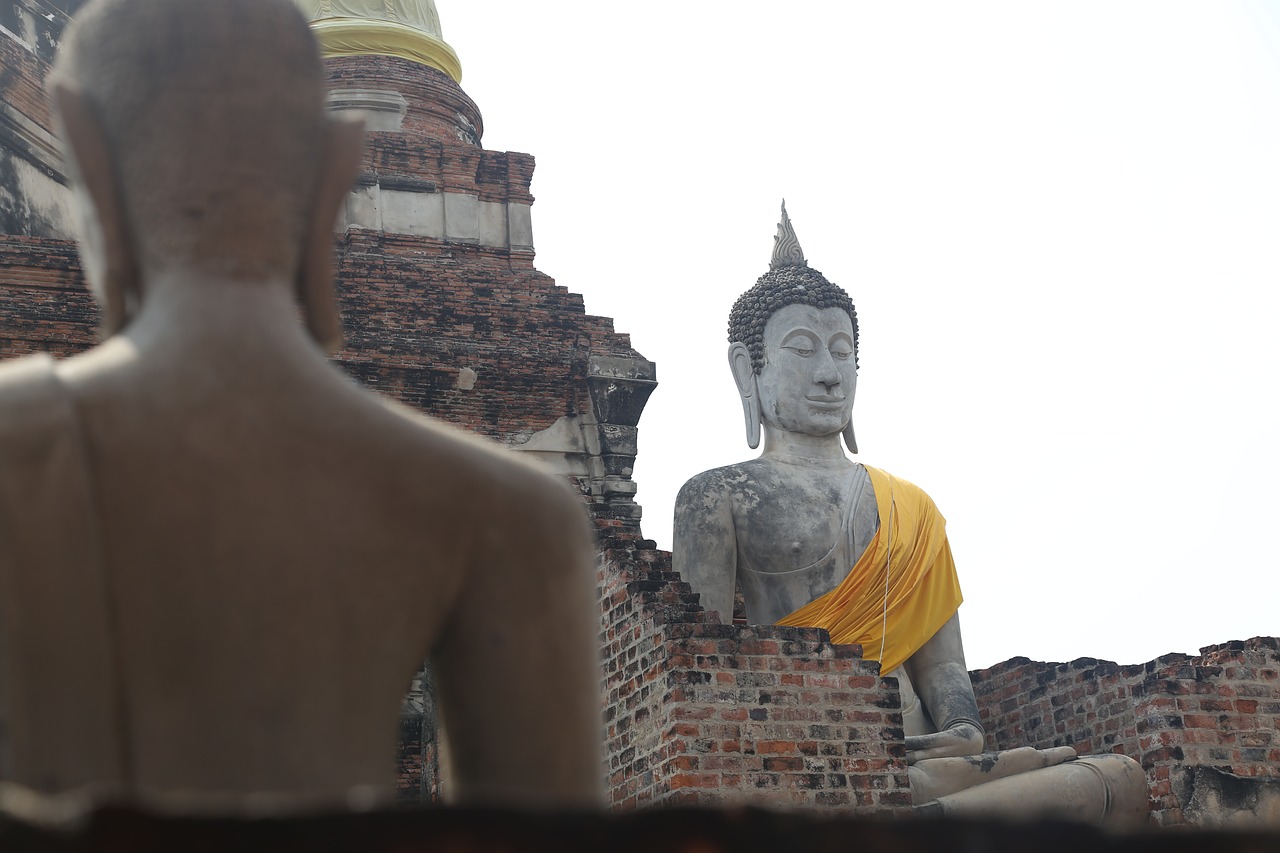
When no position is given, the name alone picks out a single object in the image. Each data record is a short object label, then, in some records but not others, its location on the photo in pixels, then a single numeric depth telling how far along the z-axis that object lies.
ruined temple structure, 7.02
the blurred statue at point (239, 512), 1.89
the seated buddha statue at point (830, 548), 8.38
